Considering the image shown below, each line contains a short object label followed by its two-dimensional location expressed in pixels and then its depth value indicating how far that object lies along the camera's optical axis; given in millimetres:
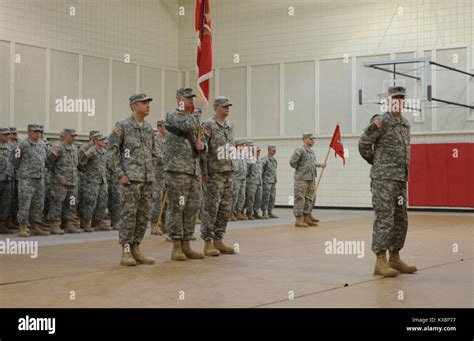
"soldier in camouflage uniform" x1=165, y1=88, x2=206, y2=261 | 7902
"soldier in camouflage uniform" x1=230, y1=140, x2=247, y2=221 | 15883
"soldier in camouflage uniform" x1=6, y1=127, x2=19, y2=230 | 12547
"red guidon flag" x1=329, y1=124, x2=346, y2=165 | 15089
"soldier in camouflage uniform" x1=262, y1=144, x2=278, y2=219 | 17125
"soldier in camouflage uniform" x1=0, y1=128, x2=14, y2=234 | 12258
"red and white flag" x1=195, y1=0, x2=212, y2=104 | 8344
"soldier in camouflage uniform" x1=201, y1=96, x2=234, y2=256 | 8438
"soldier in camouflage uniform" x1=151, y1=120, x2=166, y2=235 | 12346
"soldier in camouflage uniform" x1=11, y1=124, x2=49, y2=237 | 11570
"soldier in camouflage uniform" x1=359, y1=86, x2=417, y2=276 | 6734
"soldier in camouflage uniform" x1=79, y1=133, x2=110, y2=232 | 12547
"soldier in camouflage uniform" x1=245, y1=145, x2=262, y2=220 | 16625
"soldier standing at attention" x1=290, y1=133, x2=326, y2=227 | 14188
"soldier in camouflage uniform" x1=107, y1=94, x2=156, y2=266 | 7531
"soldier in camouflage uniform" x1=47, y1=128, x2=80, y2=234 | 12047
